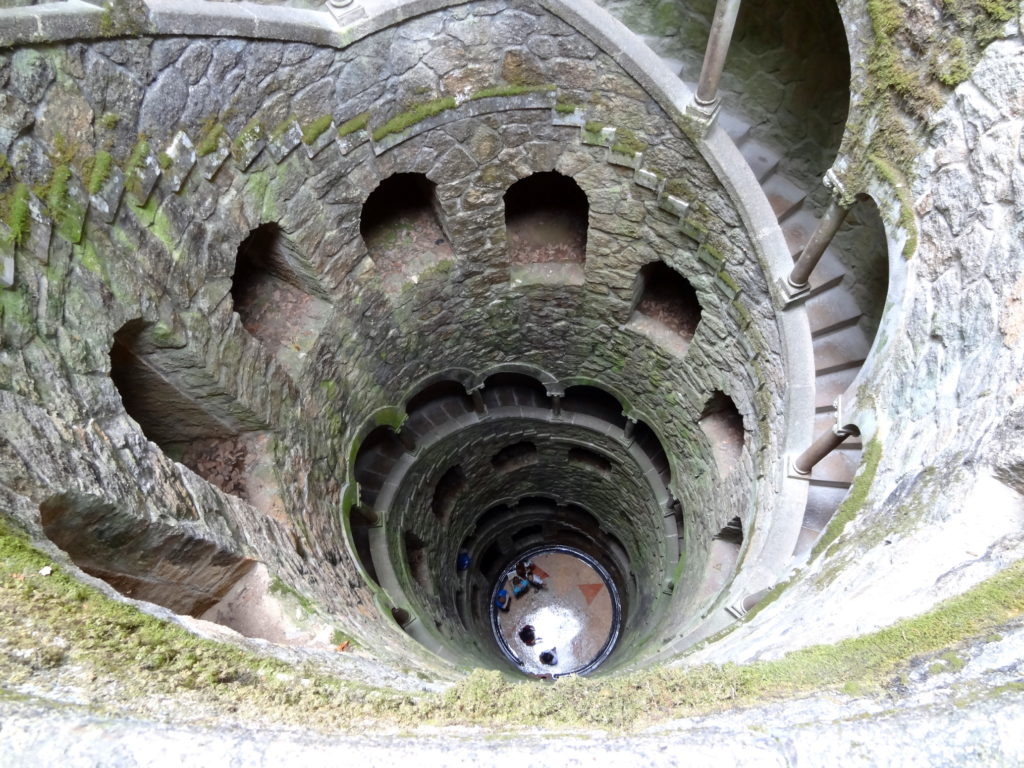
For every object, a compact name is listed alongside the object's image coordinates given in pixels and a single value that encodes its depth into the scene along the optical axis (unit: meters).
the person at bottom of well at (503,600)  14.06
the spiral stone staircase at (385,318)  3.66
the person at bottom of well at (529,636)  13.51
